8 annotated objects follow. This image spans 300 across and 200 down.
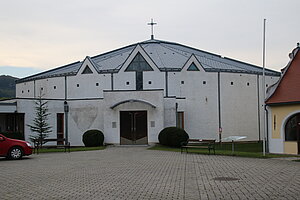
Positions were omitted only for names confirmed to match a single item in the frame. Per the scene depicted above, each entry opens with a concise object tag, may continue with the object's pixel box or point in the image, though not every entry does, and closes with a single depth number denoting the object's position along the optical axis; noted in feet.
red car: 66.64
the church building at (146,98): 108.88
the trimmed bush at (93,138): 104.17
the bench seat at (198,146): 78.64
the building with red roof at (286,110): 81.46
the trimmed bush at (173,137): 96.73
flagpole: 73.77
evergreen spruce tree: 107.76
